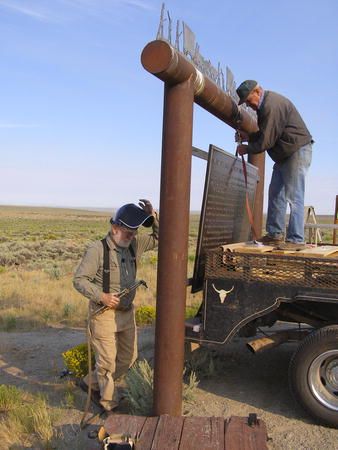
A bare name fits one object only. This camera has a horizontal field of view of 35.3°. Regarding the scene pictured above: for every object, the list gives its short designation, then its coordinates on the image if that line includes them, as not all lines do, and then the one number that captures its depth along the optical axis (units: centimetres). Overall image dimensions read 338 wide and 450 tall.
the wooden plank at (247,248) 488
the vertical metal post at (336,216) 854
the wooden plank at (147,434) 357
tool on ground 355
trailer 454
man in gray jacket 544
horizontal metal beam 410
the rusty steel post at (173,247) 438
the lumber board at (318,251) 477
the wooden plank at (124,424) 376
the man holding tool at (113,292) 494
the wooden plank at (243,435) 349
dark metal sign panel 519
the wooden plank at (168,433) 356
